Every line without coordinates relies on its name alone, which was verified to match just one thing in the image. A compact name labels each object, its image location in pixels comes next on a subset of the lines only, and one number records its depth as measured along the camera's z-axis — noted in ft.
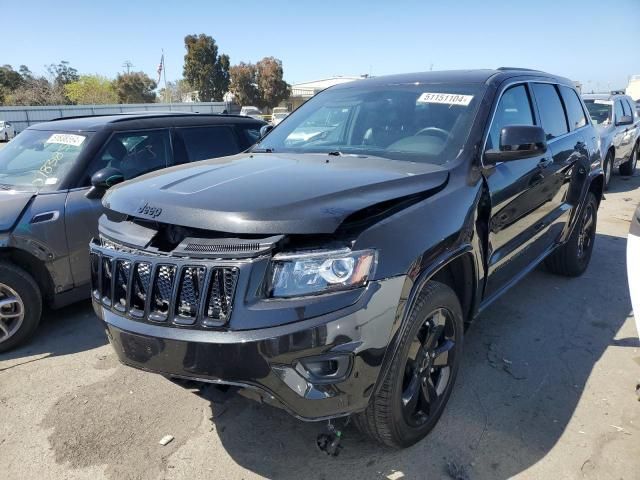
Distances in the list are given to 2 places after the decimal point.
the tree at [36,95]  164.04
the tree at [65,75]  223.65
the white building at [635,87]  140.77
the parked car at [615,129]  30.17
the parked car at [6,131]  89.87
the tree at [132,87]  194.90
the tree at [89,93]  193.13
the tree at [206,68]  173.27
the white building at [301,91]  187.12
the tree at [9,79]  182.80
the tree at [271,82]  173.27
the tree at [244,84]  174.40
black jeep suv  6.42
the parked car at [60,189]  12.26
